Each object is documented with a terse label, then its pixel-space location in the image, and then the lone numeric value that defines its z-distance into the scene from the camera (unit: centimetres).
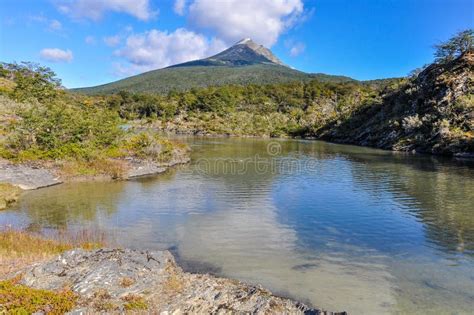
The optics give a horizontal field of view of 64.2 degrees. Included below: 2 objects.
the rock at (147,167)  3771
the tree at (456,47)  8469
